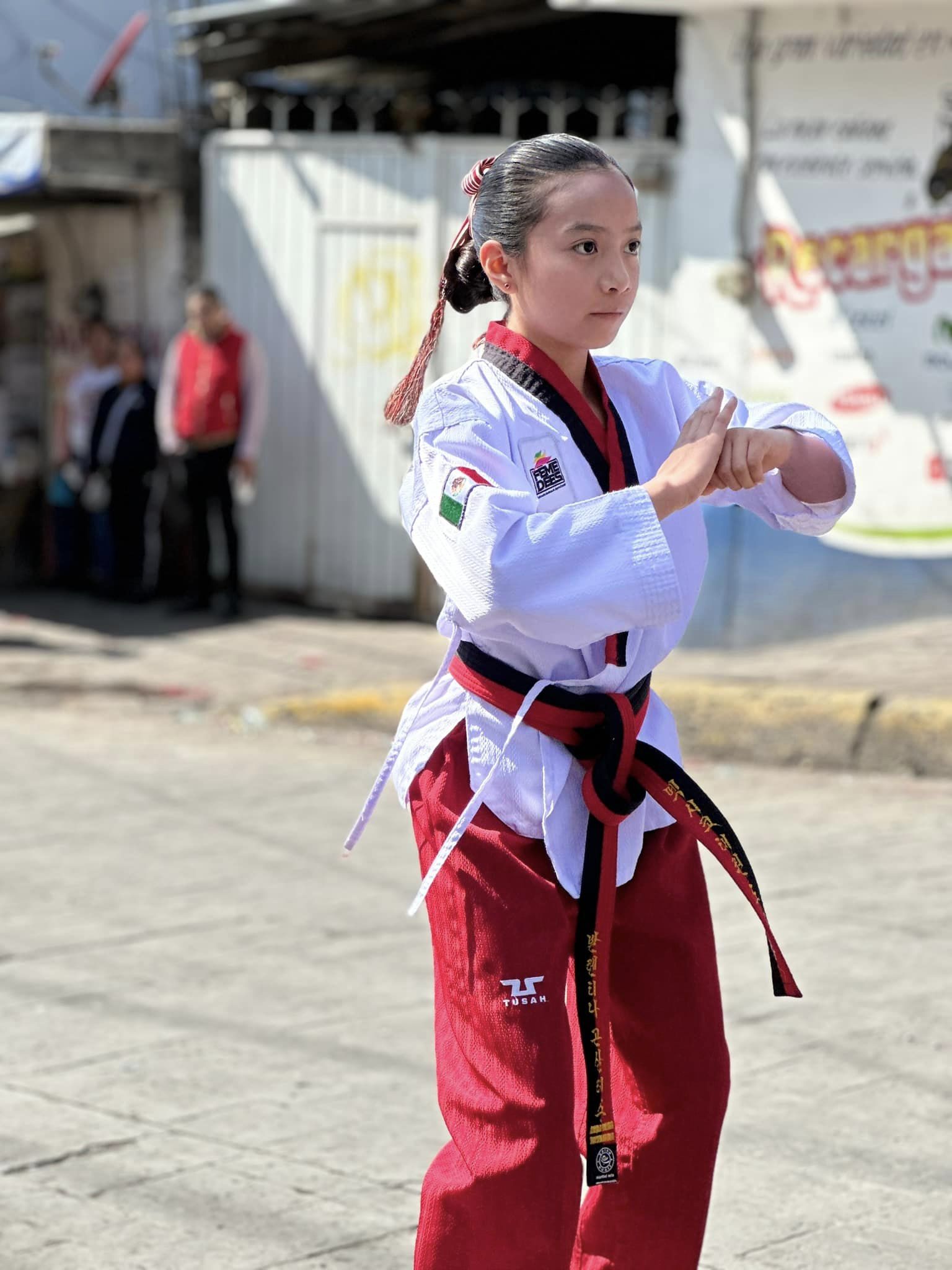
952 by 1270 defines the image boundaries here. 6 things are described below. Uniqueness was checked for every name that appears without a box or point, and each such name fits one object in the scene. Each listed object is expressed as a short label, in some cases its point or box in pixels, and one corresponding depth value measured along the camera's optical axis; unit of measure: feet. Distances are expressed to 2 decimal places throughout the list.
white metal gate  35.09
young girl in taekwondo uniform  7.97
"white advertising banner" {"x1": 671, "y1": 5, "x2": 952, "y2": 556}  29.91
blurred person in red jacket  35.73
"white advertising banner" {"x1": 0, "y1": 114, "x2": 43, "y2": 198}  36.68
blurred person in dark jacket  38.91
